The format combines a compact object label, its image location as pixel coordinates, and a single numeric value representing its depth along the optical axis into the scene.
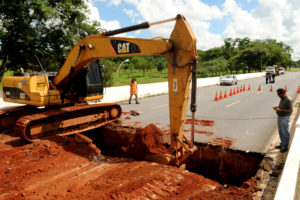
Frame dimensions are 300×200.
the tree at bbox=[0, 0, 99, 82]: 15.08
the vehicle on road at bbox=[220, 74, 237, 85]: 29.20
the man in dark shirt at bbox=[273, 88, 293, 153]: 5.58
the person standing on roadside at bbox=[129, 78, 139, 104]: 14.62
